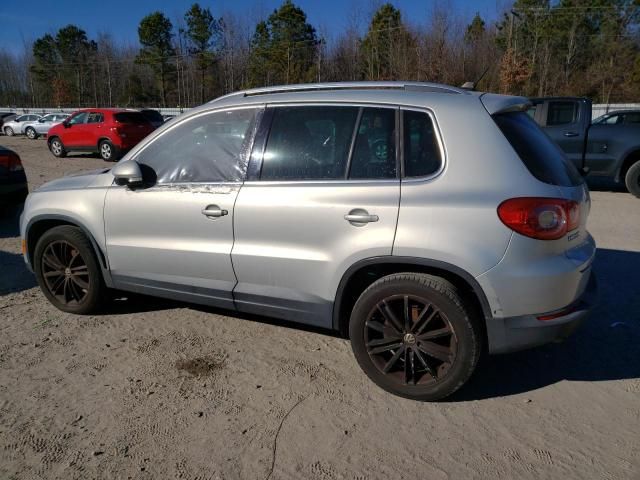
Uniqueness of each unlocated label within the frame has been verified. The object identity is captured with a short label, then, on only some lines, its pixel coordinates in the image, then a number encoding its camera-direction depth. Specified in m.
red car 16.55
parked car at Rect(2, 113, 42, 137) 29.60
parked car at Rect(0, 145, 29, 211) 7.60
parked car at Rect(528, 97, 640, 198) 9.83
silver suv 2.79
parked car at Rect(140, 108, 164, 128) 18.52
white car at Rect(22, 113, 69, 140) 28.00
